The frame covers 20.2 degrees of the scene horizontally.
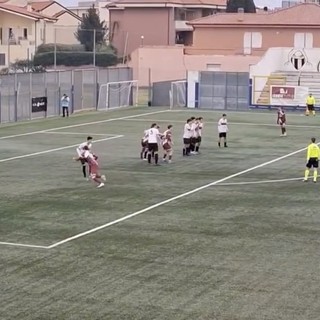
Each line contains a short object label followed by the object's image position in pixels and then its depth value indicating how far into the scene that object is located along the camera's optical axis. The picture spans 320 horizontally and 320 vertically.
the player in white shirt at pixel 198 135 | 37.21
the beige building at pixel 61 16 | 100.44
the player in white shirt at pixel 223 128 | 39.86
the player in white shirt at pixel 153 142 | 33.56
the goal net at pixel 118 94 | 61.72
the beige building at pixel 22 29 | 81.62
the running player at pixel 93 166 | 28.44
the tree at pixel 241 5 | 115.00
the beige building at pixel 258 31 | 82.56
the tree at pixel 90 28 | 92.31
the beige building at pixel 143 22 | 97.00
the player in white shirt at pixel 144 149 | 33.84
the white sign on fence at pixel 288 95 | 63.75
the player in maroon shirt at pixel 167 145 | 34.05
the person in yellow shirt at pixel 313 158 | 29.80
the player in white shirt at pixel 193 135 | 36.86
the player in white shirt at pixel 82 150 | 28.88
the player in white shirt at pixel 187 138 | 36.53
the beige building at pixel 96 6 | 125.12
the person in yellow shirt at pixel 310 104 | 58.56
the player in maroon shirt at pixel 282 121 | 44.62
